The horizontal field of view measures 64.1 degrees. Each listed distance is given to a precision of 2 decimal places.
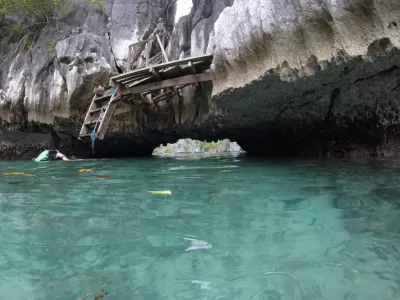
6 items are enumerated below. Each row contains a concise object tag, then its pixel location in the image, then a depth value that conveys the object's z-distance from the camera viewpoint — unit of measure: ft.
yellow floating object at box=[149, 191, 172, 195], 10.76
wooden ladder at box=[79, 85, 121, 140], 26.27
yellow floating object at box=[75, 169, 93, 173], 18.94
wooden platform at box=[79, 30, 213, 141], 22.56
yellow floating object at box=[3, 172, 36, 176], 17.70
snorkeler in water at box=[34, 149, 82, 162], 30.07
